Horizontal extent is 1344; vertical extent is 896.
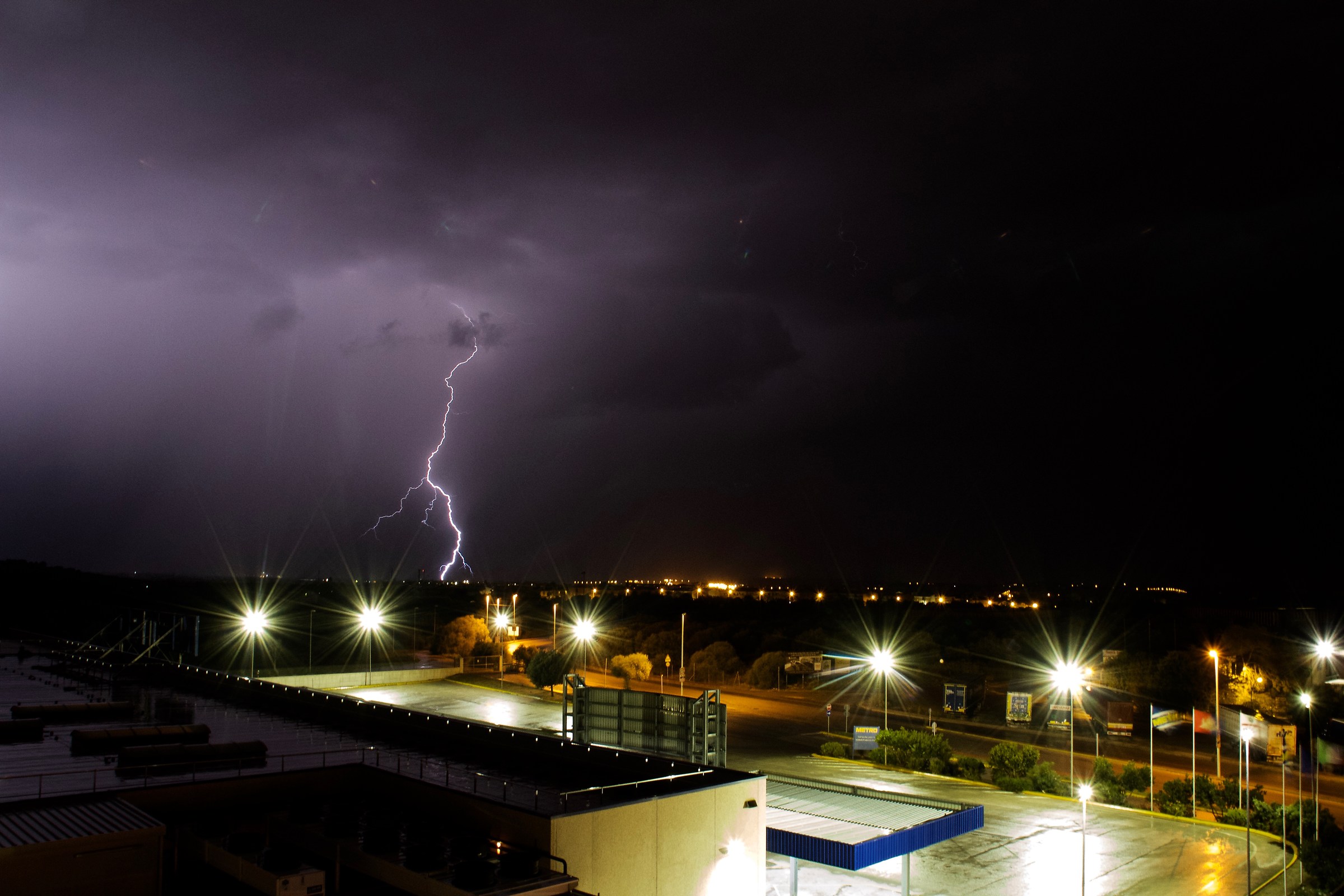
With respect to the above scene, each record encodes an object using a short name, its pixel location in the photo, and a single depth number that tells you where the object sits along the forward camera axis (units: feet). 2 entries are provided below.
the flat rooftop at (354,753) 43.11
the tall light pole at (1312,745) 68.64
